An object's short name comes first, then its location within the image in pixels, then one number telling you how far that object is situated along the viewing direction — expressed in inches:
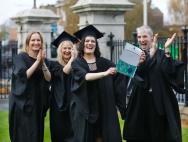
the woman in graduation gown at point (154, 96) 306.0
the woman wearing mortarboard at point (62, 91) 323.9
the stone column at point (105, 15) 571.2
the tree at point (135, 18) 2156.7
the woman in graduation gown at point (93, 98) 287.1
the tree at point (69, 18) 1895.9
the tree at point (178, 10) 2299.8
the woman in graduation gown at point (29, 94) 311.1
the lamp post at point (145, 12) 1326.3
